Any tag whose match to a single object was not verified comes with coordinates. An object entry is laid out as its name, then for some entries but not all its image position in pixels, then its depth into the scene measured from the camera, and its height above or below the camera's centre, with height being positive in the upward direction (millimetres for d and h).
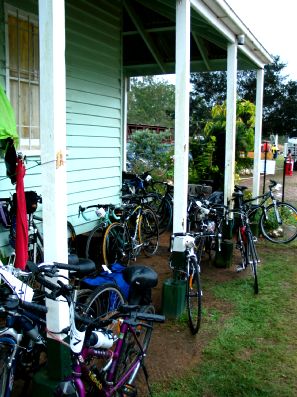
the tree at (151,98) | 53875 +7000
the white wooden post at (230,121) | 7008 +530
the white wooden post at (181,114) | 4520 +413
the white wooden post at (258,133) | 8984 +424
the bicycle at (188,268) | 4246 -1219
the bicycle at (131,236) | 5762 -1219
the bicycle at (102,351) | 2363 -1218
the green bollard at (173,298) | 4402 -1496
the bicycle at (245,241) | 5560 -1205
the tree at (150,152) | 14242 +7
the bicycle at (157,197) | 7848 -858
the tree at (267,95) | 32219 +4478
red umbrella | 3758 -684
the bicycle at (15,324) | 2367 -1018
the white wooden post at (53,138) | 2709 +88
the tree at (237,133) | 10477 +507
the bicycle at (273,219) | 8172 -1280
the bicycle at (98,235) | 5703 -1115
